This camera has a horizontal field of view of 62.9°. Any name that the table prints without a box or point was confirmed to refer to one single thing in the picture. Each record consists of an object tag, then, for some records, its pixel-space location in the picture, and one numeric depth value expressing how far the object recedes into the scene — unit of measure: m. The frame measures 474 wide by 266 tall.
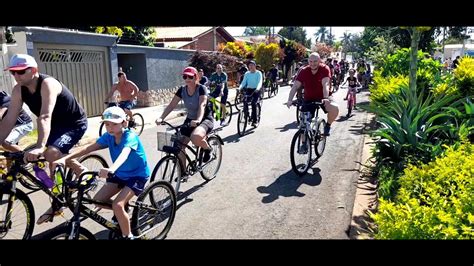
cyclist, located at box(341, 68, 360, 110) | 12.10
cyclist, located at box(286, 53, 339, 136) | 6.57
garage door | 11.81
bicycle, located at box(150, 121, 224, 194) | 4.95
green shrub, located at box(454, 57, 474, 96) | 7.20
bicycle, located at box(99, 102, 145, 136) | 9.01
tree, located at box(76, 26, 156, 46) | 22.68
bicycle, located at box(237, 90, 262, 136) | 9.59
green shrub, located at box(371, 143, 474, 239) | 2.75
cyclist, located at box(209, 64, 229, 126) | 11.48
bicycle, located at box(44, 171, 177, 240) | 3.25
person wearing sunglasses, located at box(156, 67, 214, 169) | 5.35
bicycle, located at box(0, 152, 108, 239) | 3.70
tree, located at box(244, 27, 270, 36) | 106.43
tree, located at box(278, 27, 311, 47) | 64.38
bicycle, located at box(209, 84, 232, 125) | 6.29
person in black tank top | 3.94
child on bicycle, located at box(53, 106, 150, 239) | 3.71
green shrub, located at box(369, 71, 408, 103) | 7.84
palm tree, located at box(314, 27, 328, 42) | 117.65
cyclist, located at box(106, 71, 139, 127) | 9.01
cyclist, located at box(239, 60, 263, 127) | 10.10
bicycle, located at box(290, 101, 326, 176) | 6.16
